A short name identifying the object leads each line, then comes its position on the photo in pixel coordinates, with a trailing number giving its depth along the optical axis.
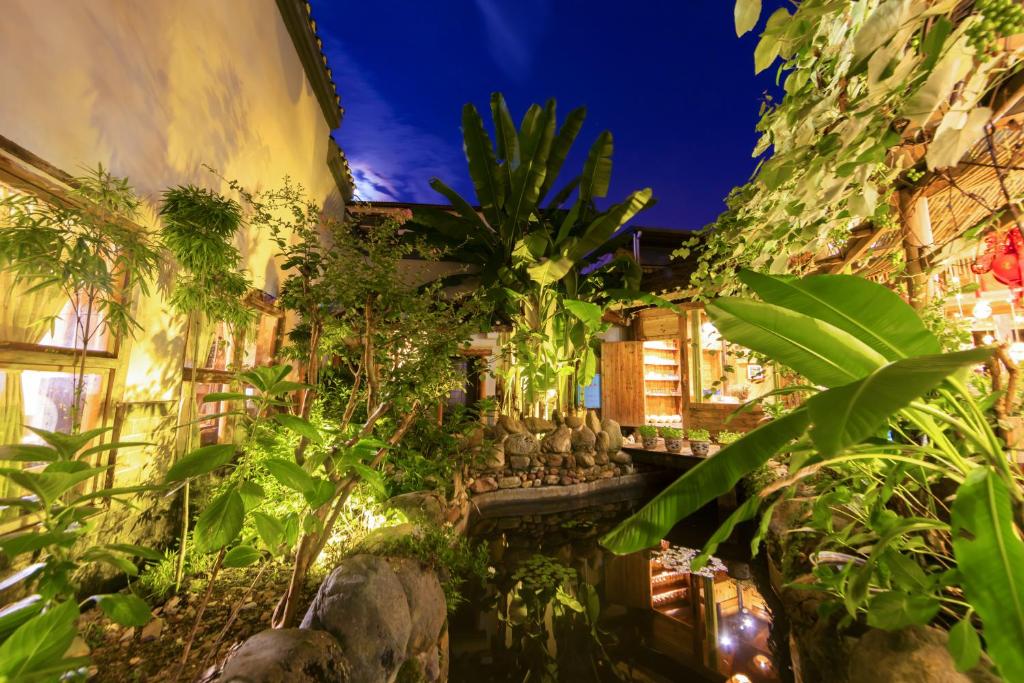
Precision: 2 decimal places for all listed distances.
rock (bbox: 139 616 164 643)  1.63
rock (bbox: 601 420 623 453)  5.21
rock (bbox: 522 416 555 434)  4.84
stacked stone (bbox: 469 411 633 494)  4.39
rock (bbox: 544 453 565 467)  4.73
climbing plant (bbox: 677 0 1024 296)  0.70
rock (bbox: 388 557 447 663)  1.84
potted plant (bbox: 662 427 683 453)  5.46
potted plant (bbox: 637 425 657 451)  5.54
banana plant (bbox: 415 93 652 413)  4.39
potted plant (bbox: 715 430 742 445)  4.89
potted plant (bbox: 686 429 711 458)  5.14
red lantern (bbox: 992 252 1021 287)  2.21
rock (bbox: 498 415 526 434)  4.64
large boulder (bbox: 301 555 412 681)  1.49
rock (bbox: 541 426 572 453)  4.76
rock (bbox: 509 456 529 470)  4.49
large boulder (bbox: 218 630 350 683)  1.15
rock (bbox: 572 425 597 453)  4.96
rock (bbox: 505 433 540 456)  4.51
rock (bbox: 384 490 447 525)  2.47
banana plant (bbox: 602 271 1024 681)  0.51
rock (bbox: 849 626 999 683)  1.07
